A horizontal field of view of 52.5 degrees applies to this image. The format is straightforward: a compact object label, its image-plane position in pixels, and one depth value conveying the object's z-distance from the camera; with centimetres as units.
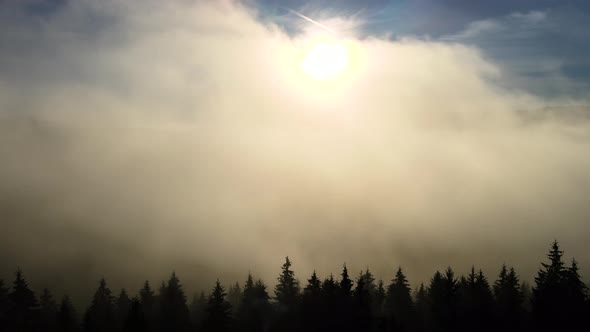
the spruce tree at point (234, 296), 14364
